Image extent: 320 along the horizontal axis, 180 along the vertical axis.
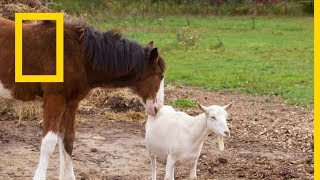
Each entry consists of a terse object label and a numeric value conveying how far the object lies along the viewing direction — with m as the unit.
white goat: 6.20
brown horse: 6.21
